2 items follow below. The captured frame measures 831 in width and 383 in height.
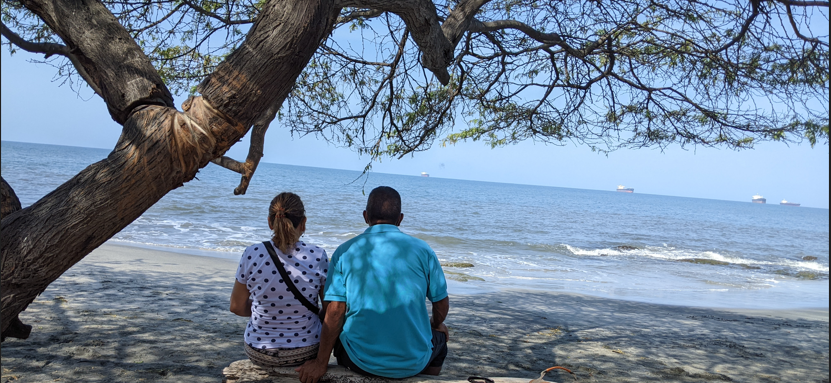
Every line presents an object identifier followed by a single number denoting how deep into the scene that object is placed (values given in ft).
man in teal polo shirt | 8.73
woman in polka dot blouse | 9.16
